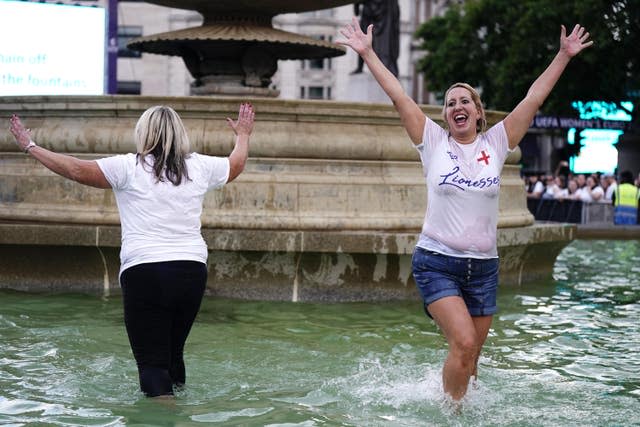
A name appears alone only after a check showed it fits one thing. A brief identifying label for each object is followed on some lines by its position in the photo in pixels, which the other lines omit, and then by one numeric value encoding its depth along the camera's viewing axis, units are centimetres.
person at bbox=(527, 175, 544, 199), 3168
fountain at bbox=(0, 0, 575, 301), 1047
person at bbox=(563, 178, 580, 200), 2936
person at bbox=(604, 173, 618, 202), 2980
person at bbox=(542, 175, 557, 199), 3105
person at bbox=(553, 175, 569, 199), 3097
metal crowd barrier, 2727
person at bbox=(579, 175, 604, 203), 2897
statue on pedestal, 2352
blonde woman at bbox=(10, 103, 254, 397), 586
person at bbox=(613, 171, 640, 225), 2697
